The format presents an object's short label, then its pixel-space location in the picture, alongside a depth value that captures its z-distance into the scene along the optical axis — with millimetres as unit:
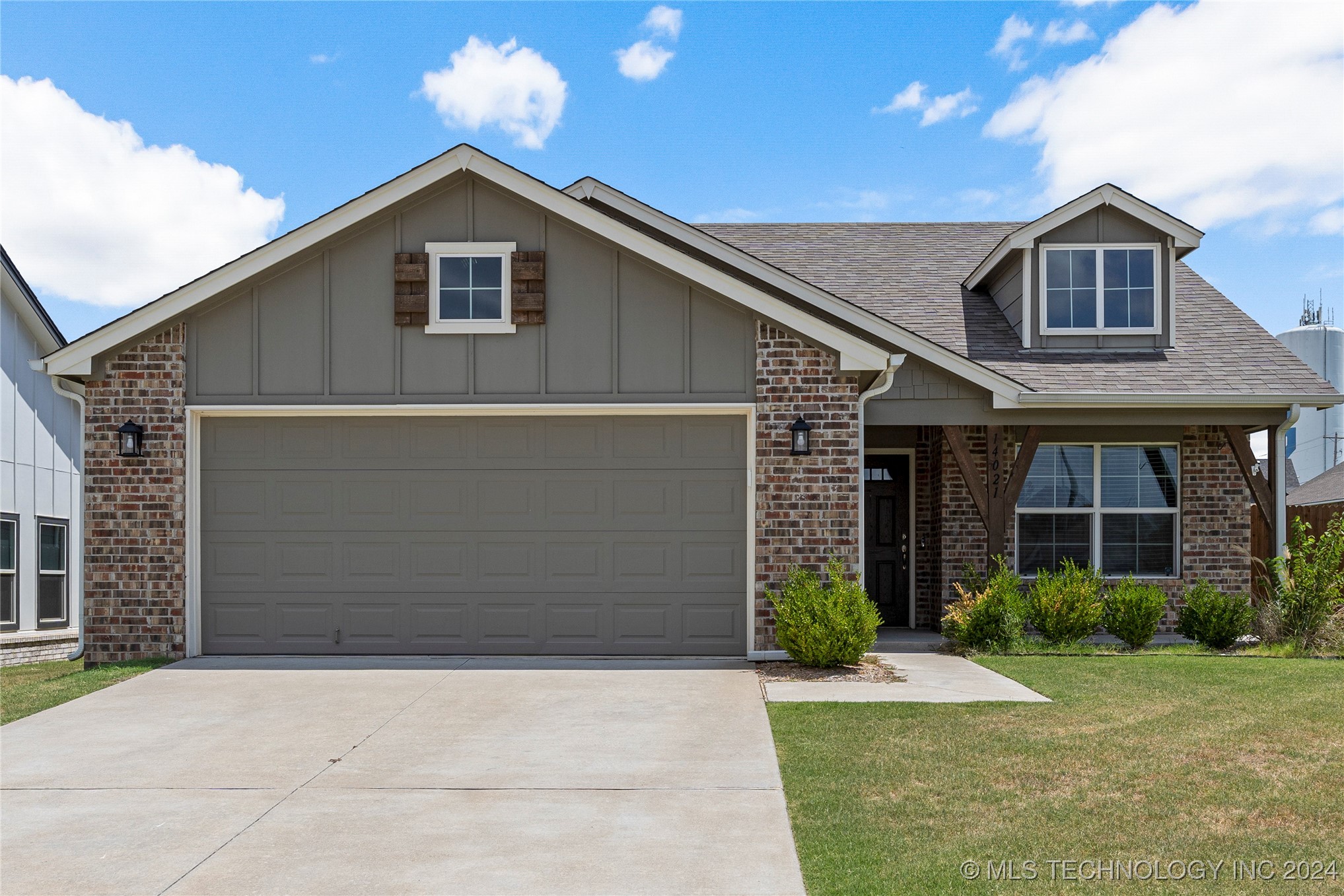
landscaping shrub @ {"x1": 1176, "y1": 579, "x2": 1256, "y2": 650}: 11195
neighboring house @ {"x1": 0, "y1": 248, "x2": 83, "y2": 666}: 14578
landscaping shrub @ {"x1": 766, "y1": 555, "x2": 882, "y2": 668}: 9312
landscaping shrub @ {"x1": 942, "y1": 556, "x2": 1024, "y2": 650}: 10773
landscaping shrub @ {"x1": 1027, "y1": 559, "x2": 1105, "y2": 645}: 11008
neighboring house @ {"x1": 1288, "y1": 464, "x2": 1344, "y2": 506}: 21281
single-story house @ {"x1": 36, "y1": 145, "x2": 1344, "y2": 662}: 10117
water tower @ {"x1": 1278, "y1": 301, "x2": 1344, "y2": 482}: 31922
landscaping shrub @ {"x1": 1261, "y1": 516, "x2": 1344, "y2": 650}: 11047
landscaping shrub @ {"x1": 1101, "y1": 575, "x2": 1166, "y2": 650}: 11125
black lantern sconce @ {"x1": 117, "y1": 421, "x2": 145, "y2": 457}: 10055
